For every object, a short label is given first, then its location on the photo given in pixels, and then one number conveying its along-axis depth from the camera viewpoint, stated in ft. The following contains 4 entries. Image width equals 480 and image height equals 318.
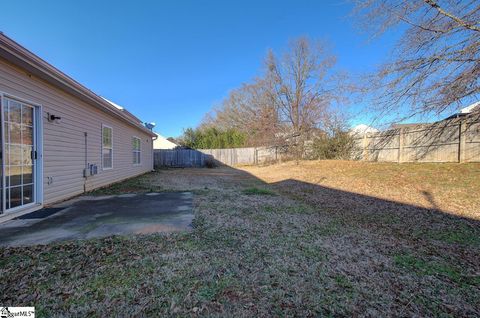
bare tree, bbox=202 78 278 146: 63.67
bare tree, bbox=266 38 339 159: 58.54
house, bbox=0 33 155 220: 12.67
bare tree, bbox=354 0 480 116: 16.96
